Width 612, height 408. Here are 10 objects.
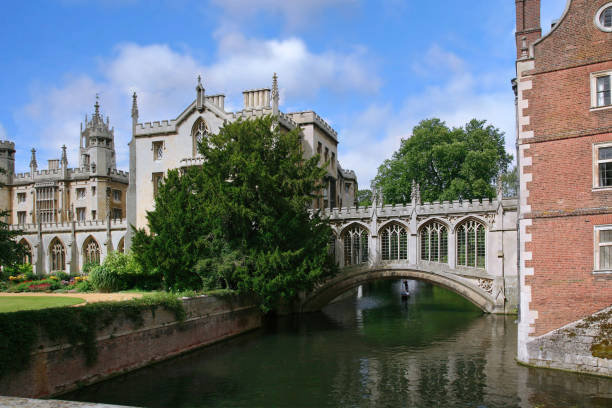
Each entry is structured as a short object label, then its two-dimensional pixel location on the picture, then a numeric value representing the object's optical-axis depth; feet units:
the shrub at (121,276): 96.94
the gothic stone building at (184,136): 114.83
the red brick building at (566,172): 47.65
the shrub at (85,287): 99.63
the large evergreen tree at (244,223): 78.59
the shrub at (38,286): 107.24
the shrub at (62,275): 126.69
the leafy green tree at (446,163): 129.29
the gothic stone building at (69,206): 146.10
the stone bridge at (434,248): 92.17
